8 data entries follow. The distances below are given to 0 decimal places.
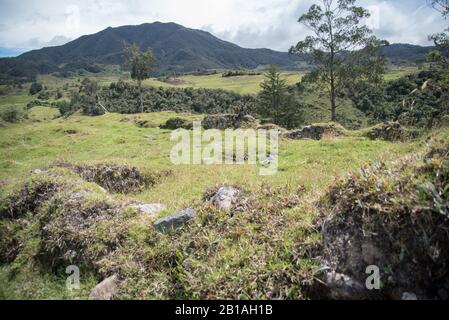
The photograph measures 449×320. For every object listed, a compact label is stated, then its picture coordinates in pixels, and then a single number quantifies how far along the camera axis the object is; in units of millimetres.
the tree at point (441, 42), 21234
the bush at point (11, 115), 61656
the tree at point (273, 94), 63750
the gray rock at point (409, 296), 4625
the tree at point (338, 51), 32938
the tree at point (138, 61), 66562
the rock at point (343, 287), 5012
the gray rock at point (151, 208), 8648
